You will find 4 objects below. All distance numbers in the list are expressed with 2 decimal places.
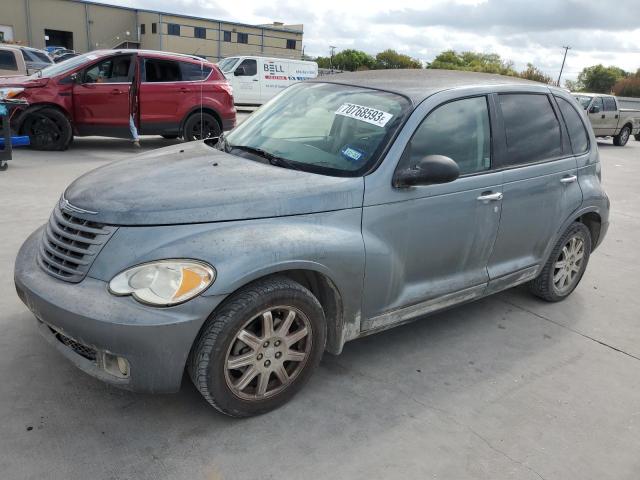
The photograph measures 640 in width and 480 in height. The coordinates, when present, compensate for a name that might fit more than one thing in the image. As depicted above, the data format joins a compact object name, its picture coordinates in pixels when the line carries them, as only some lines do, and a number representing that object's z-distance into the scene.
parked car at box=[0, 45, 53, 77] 13.27
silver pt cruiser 2.53
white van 19.56
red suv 9.43
